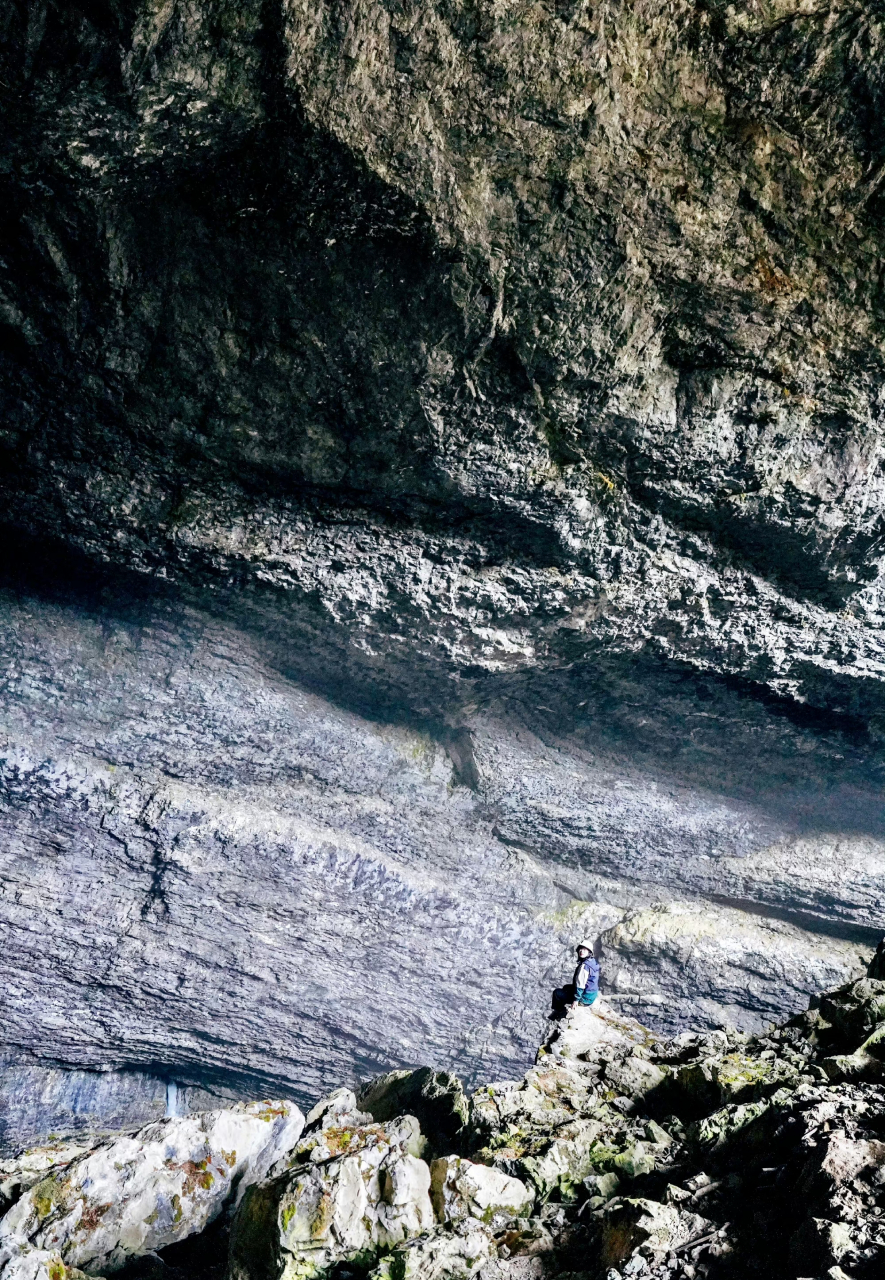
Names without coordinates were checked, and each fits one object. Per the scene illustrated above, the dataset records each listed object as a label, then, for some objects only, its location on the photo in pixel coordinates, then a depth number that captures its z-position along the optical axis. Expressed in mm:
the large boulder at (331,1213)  5840
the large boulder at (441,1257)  5238
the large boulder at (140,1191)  7488
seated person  11000
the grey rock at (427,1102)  7992
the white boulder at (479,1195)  6043
